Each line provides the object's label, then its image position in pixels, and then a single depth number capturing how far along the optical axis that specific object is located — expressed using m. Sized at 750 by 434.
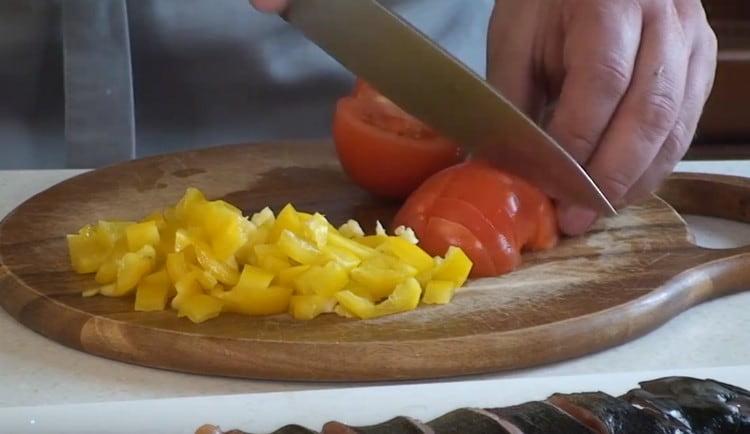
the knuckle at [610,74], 1.34
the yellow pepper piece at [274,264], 1.18
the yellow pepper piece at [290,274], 1.17
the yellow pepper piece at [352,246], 1.22
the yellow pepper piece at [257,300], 1.14
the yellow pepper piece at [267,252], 1.19
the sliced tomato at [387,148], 1.49
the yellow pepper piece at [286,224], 1.22
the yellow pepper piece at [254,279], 1.14
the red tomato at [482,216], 1.28
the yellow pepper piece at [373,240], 1.26
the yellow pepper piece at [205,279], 1.16
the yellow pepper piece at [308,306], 1.15
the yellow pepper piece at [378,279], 1.18
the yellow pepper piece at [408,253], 1.22
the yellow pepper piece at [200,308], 1.13
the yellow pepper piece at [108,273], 1.20
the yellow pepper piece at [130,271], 1.18
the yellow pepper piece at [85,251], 1.24
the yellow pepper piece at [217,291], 1.15
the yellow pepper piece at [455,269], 1.21
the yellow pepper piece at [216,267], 1.17
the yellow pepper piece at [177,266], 1.17
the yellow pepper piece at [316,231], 1.21
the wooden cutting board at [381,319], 1.08
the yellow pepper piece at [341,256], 1.18
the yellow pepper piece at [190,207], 1.23
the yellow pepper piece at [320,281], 1.16
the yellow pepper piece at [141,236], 1.22
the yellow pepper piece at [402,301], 1.16
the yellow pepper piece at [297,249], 1.18
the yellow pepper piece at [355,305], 1.15
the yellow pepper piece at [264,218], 1.26
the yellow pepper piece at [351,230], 1.30
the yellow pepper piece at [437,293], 1.18
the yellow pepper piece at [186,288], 1.15
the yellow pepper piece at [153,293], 1.16
